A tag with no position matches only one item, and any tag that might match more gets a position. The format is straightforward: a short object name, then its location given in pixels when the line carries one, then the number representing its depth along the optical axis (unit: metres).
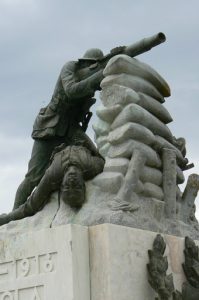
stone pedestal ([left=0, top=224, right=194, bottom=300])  6.43
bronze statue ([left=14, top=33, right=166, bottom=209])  8.23
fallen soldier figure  7.00
